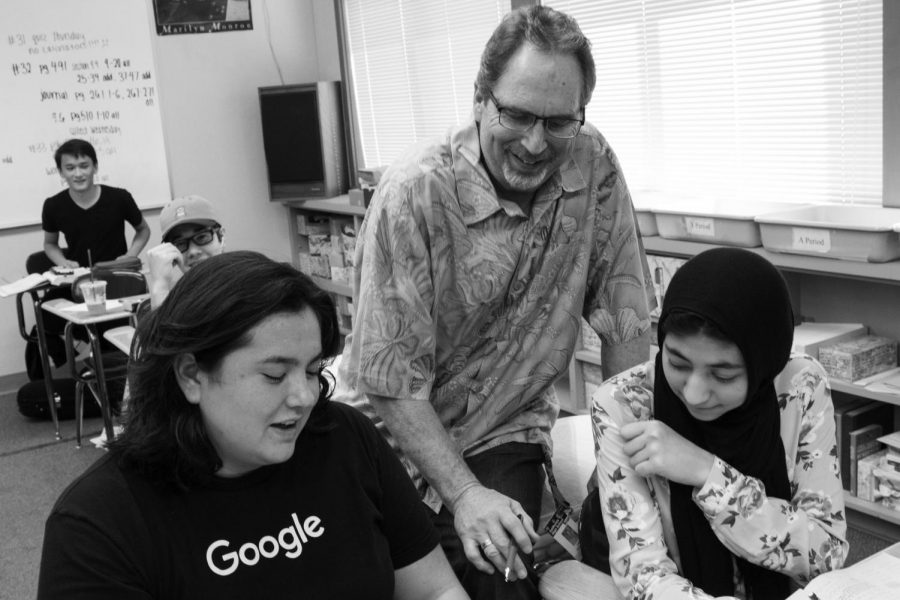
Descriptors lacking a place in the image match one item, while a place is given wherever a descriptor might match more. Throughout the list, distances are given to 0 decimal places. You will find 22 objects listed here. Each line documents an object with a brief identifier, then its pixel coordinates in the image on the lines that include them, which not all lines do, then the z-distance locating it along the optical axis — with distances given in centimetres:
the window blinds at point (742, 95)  312
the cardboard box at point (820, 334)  309
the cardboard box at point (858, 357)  303
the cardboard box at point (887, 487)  301
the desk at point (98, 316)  402
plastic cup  406
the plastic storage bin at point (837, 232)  281
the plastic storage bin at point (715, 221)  319
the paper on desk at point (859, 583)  125
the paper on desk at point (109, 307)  409
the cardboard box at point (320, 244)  606
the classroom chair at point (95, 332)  445
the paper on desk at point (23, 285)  446
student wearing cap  348
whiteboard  552
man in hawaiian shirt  172
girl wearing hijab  147
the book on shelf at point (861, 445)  312
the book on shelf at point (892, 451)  299
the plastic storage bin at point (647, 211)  355
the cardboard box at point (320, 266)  612
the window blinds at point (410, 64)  500
